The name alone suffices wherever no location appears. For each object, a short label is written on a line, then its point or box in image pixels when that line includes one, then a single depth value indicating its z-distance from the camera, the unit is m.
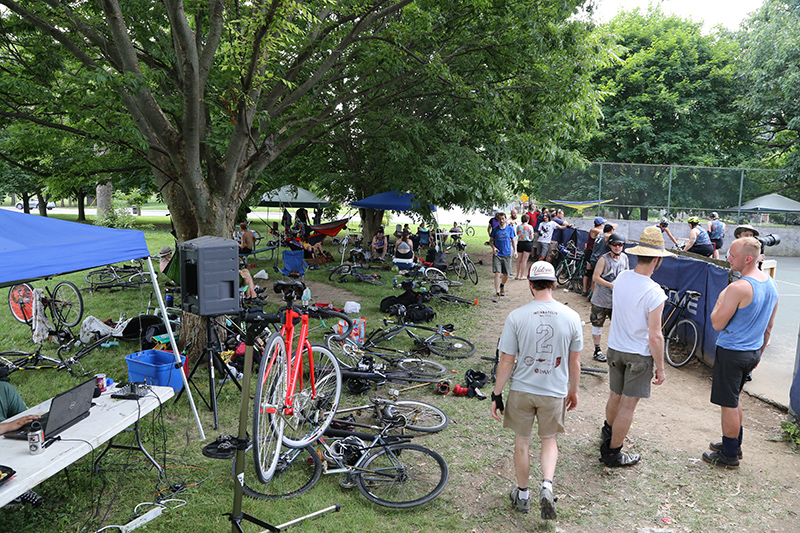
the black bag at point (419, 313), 9.74
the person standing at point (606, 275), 7.40
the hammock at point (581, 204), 22.58
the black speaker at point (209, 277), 4.43
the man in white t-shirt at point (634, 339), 4.40
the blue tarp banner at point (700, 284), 7.45
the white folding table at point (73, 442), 3.03
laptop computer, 3.41
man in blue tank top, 4.48
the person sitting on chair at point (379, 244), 18.11
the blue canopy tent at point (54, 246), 3.76
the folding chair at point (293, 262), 13.38
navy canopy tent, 15.88
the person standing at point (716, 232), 14.16
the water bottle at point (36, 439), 3.27
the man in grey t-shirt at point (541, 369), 3.79
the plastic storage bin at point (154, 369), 5.75
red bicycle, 3.88
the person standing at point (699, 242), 12.30
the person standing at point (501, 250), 12.40
